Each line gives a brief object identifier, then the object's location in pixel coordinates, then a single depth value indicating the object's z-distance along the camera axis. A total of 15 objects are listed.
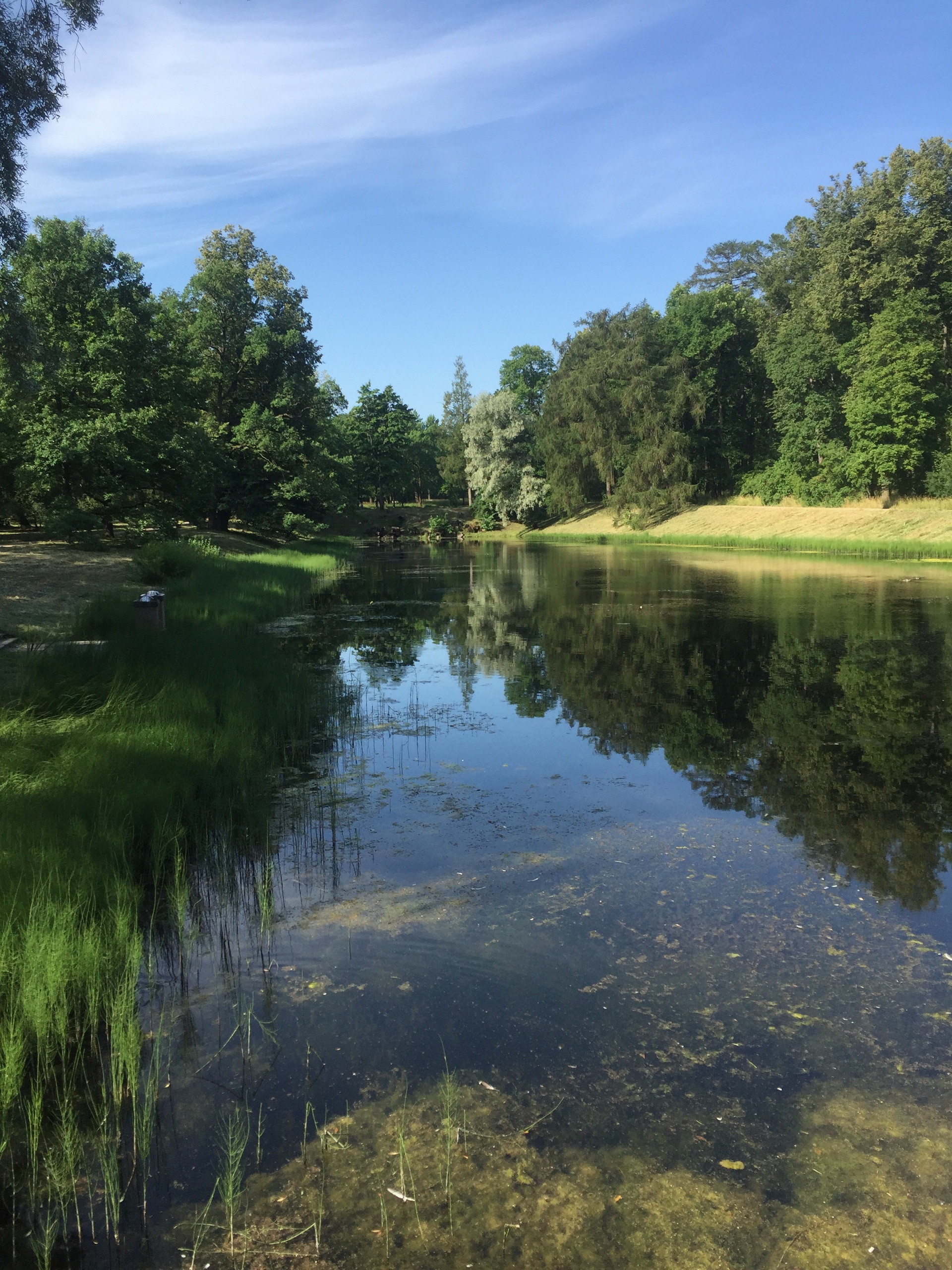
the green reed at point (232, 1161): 3.33
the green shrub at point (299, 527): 41.59
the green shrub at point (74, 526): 26.08
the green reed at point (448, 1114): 3.55
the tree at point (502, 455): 75.88
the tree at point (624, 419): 66.44
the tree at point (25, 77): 12.41
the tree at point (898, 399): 49.75
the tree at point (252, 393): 41.00
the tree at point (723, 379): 69.94
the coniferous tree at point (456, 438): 87.50
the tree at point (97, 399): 26.28
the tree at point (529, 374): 98.25
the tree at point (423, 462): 95.88
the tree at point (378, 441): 80.81
